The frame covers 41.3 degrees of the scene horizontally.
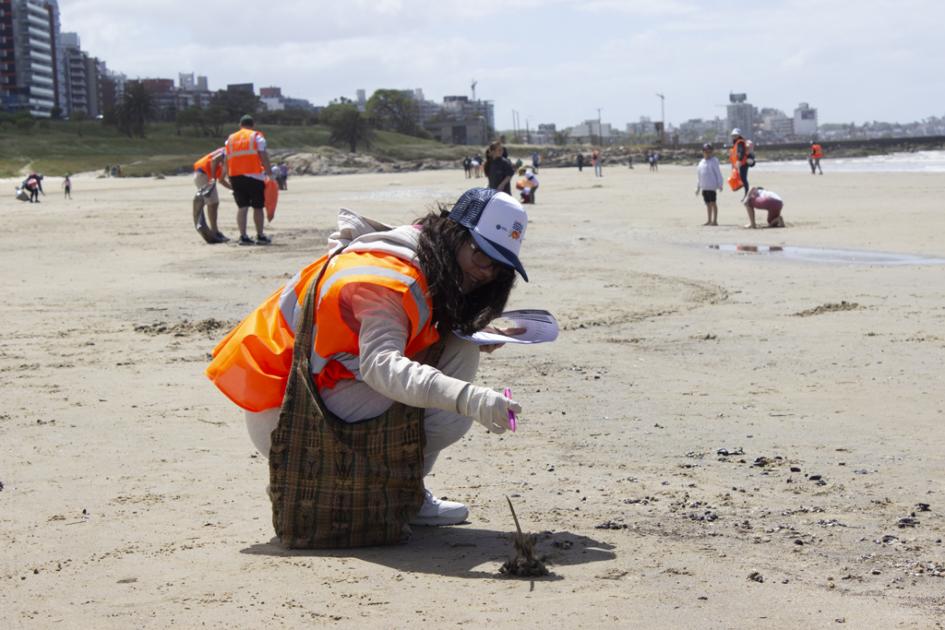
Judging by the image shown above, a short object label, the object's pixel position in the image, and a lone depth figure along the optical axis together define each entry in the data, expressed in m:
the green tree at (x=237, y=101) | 153.25
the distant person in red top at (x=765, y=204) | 18.95
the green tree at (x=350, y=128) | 128.75
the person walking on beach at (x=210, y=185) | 17.58
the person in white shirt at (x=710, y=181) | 19.89
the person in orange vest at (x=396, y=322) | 3.88
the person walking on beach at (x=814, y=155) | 50.59
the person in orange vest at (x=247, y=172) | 17.25
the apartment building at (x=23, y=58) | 172.25
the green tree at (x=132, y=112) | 123.88
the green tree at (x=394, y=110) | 173.62
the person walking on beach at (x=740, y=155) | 21.23
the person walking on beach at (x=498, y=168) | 19.55
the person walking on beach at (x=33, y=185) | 37.72
